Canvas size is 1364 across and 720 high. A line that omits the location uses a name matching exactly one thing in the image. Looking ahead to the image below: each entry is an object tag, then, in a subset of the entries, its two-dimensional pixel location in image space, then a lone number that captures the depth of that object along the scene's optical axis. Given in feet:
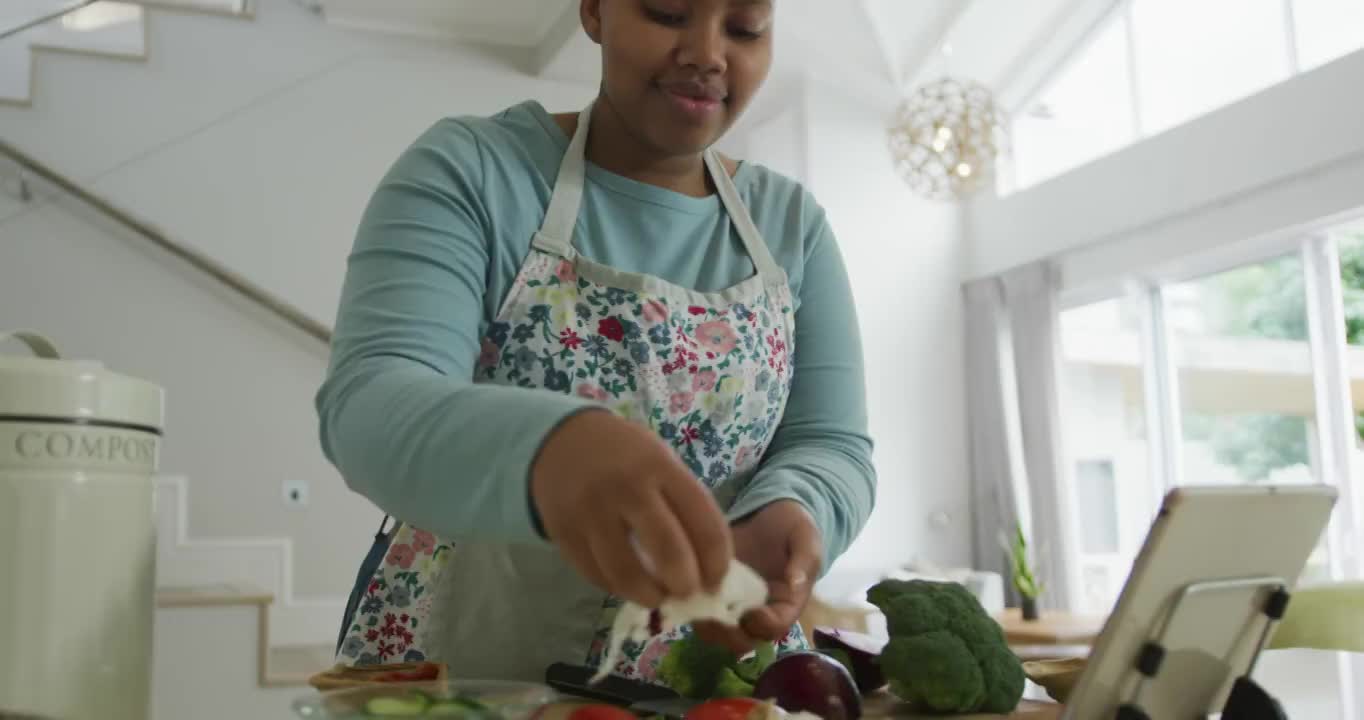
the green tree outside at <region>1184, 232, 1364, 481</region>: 16.37
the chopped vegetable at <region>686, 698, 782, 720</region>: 2.67
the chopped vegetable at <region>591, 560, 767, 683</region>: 2.08
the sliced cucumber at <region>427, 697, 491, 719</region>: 2.29
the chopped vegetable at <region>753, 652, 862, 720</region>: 2.90
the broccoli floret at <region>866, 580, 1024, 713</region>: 3.08
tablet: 2.69
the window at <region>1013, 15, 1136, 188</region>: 20.11
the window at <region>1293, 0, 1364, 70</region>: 15.83
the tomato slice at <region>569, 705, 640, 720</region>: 2.66
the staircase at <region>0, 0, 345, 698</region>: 15.56
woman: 2.97
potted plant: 15.90
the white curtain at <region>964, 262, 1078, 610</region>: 19.90
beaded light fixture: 18.01
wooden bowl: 3.31
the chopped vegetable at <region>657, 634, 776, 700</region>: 3.27
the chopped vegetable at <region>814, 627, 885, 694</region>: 3.51
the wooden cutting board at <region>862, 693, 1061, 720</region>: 3.08
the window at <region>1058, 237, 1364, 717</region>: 16.31
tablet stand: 2.77
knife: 3.14
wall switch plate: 17.26
